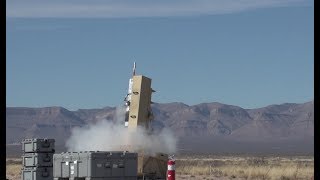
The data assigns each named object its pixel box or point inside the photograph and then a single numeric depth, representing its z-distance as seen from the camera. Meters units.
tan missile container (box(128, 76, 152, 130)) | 29.39
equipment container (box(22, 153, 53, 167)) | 23.75
